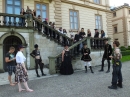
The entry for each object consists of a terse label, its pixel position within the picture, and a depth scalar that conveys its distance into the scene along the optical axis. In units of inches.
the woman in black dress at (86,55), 332.8
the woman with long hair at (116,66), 203.5
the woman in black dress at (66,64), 317.4
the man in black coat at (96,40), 421.5
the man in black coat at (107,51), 330.6
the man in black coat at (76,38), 437.7
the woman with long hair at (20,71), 202.1
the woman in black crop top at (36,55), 299.6
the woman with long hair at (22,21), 385.2
